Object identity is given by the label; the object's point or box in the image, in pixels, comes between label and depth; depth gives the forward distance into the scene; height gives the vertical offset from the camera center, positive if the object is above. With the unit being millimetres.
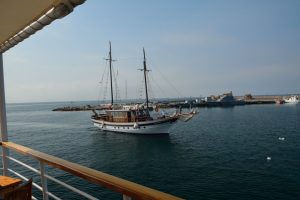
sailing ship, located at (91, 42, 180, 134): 27212 -2863
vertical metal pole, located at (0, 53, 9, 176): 3472 -102
